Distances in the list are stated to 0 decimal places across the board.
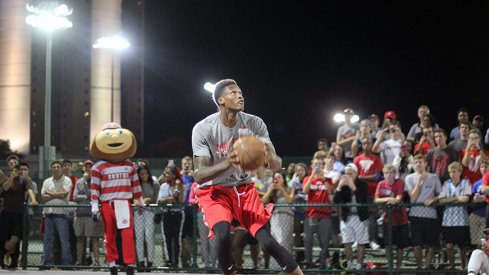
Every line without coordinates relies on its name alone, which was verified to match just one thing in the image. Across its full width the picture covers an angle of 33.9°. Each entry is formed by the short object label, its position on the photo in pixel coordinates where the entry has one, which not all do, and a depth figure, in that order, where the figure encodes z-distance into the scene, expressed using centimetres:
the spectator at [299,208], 1356
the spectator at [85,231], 1384
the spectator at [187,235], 1350
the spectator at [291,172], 1562
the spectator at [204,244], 1316
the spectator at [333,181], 1328
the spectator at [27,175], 1404
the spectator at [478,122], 1545
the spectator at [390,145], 1462
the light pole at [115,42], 2759
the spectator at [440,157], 1347
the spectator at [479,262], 950
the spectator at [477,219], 1211
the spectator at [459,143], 1367
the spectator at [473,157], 1307
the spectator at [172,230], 1359
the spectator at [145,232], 1355
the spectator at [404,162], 1366
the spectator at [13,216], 1396
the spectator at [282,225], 1322
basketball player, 739
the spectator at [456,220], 1218
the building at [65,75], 5256
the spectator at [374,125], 1620
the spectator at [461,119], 1445
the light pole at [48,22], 2295
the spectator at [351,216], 1278
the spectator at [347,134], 1628
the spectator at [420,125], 1513
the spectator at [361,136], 1466
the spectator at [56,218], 1378
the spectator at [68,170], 1517
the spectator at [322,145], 1664
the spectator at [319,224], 1301
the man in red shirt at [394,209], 1250
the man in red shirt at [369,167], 1420
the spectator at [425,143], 1438
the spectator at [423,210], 1240
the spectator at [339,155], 1453
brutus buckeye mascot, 1117
